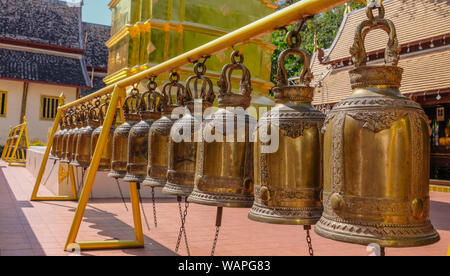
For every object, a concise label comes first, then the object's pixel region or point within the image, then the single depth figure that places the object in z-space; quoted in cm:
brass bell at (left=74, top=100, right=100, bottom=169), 502
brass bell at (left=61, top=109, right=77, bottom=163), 572
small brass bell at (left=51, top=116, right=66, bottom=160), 656
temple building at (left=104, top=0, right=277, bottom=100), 930
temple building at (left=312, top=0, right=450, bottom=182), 1293
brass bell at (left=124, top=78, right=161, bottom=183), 336
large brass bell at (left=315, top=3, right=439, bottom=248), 155
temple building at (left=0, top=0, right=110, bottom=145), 2547
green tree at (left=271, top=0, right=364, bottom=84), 2865
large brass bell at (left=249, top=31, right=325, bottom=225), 192
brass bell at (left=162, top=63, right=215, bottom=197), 270
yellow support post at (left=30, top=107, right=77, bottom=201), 738
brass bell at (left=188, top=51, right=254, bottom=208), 231
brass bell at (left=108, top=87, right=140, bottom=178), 386
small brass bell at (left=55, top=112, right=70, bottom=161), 614
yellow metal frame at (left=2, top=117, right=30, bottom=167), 1749
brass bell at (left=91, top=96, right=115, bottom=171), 437
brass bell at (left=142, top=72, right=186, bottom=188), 304
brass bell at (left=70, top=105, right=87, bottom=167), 518
